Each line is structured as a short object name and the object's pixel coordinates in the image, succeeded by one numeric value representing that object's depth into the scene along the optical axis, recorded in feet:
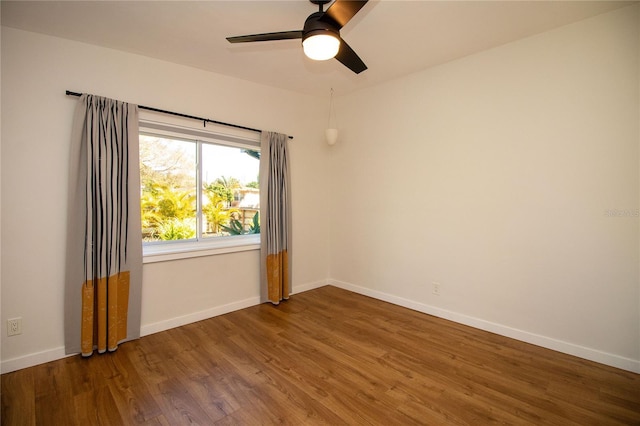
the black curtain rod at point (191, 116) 7.53
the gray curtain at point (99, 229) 7.46
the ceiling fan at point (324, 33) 5.17
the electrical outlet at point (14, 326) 6.90
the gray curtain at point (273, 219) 11.10
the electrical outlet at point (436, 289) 10.08
